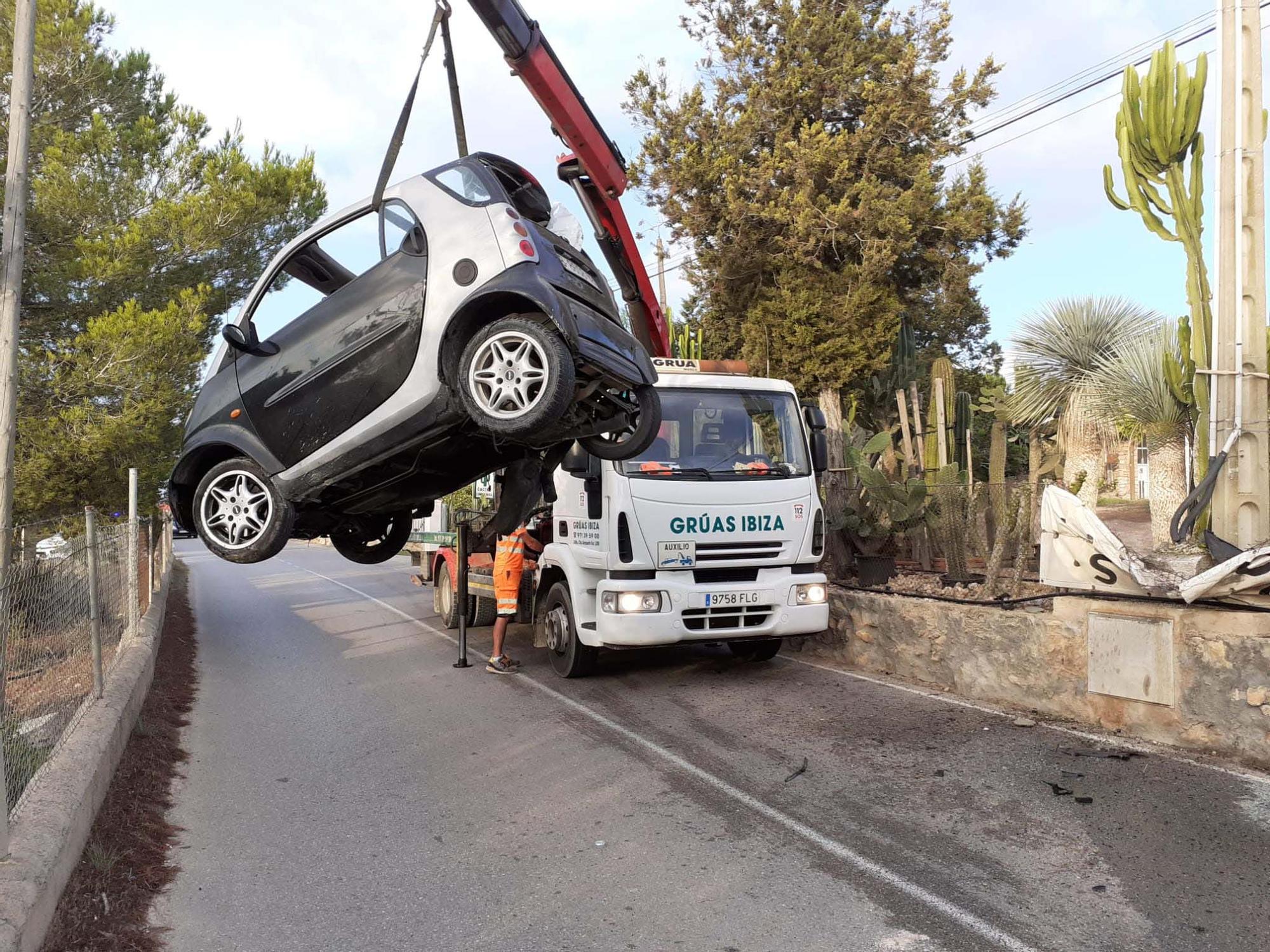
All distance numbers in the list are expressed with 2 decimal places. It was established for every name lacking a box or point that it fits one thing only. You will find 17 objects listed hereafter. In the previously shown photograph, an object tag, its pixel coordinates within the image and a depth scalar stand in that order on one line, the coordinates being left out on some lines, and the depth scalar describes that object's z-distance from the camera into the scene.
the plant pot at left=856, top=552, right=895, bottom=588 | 10.75
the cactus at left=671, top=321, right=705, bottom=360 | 15.91
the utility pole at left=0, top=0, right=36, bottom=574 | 5.01
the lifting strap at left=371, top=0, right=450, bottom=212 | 4.65
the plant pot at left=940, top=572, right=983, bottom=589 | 9.95
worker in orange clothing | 9.23
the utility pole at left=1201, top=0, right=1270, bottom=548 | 6.74
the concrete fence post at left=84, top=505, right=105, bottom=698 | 6.49
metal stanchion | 9.79
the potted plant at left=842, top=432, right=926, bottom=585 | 10.77
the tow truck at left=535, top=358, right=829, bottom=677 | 7.76
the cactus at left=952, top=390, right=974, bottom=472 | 15.82
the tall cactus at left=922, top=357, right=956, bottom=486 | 12.98
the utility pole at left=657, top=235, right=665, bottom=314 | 20.81
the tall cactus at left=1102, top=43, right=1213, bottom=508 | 7.23
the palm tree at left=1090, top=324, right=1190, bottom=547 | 9.57
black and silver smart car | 4.54
